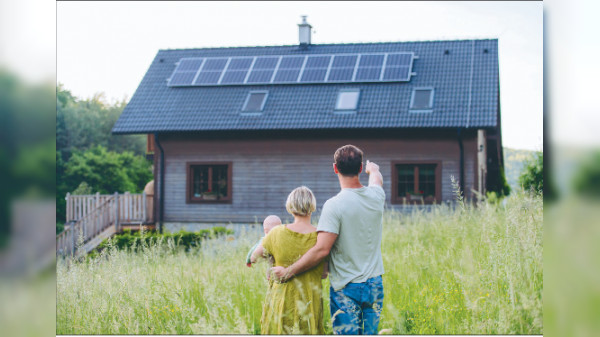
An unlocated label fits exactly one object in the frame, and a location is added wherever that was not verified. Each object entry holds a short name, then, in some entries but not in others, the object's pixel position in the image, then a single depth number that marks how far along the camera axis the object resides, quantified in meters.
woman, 3.89
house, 17.00
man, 3.83
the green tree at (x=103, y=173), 30.45
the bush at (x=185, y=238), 14.47
